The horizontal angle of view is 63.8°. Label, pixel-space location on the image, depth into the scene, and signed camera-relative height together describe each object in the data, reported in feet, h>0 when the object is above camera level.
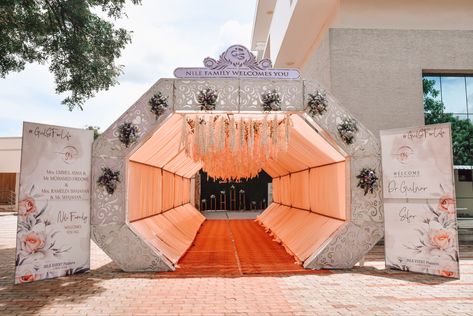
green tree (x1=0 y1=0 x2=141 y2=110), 26.71 +11.51
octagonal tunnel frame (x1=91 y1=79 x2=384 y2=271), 20.48 +1.51
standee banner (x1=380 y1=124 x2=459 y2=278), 19.26 -0.41
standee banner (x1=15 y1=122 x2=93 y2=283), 18.44 -0.50
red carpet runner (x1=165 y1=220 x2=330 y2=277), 20.85 -4.21
